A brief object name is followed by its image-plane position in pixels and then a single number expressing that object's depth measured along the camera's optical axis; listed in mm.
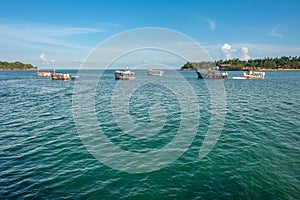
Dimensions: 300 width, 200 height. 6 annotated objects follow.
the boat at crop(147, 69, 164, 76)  161612
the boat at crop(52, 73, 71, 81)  102600
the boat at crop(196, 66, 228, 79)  114250
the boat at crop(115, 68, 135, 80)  107850
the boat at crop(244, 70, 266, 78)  125025
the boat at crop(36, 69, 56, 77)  143750
